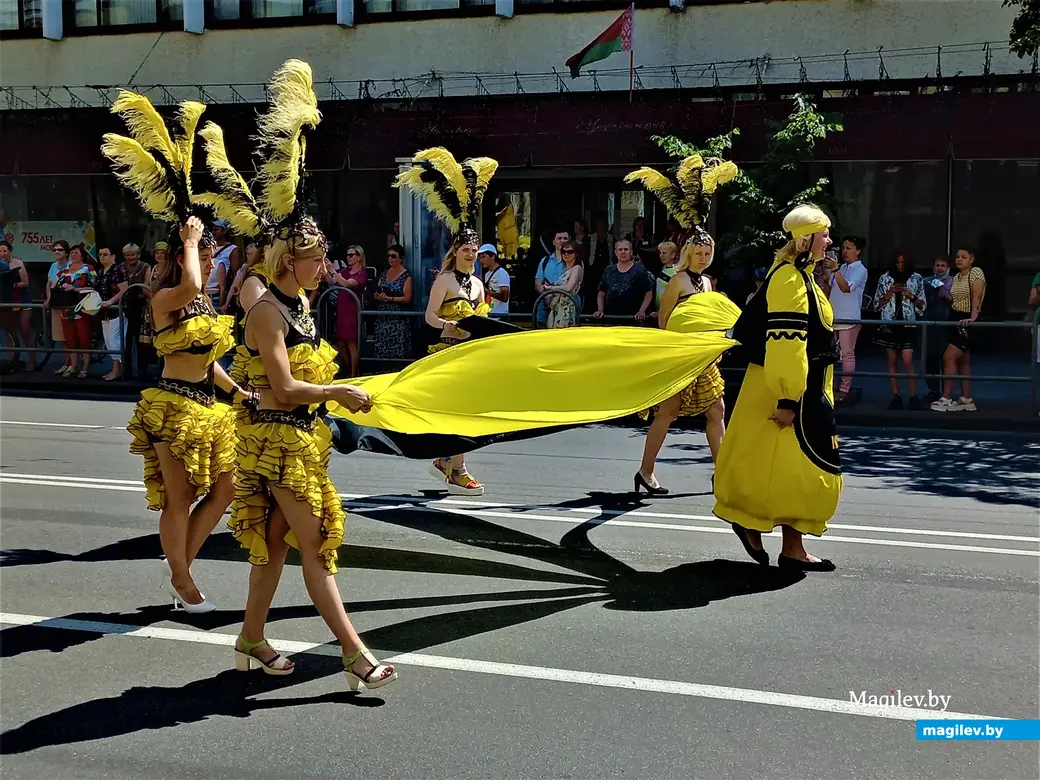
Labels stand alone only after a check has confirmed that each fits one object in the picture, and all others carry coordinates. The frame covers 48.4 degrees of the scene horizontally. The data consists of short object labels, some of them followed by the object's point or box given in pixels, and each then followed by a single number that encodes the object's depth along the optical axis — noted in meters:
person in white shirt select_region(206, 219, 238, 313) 16.70
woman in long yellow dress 6.45
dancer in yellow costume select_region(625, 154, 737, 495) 8.48
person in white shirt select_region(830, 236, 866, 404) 13.70
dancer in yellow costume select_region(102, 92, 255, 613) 5.81
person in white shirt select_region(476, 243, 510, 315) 14.56
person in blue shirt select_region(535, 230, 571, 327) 15.65
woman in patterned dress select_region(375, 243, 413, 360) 15.16
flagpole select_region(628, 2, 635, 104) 18.55
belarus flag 18.14
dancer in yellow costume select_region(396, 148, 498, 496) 8.61
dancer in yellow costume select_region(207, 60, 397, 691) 4.82
